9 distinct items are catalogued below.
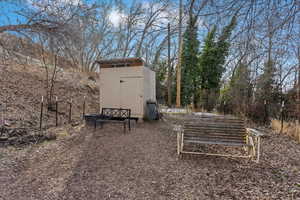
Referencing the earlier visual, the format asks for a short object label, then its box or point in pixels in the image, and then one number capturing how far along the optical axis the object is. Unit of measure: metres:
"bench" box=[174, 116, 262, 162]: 3.47
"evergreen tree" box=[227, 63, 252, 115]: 8.12
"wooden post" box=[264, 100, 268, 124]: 6.98
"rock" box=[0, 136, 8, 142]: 4.20
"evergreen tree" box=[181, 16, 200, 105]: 13.48
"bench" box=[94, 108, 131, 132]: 6.09
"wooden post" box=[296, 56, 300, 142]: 5.56
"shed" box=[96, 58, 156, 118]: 6.69
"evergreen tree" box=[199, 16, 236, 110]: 12.90
